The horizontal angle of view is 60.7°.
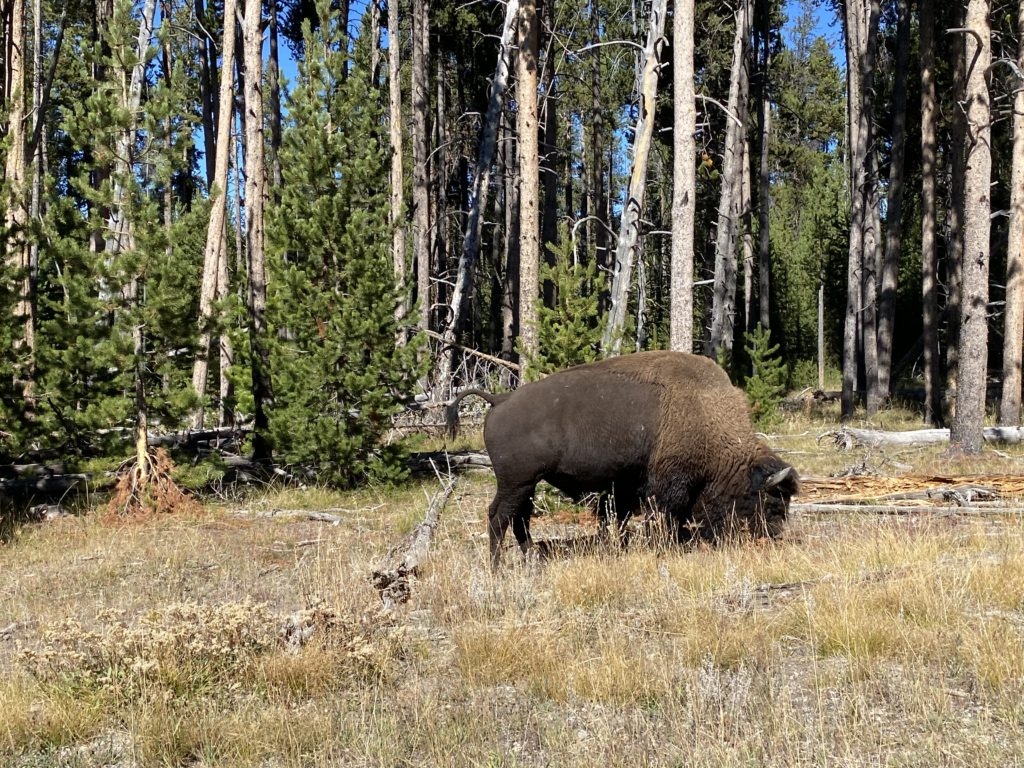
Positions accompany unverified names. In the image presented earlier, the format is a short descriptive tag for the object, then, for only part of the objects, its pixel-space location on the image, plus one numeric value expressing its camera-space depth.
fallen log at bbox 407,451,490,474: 15.06
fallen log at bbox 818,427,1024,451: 15.78
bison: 8.23
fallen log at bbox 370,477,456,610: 6.60
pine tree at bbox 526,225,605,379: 11.34
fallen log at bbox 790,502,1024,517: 9.22
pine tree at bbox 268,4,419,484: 12.82
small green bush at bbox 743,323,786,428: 17.27
